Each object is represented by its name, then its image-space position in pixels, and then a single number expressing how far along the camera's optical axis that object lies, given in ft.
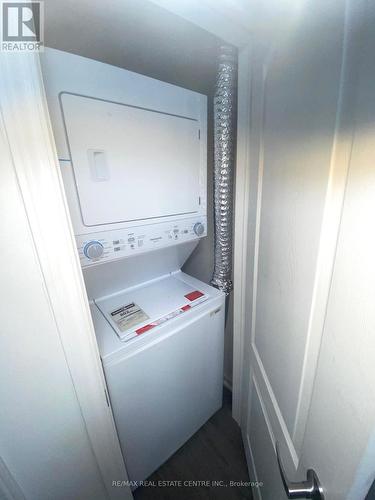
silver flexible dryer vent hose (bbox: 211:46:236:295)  3.77
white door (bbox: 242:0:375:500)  1.19
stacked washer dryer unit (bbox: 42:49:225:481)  2.81
